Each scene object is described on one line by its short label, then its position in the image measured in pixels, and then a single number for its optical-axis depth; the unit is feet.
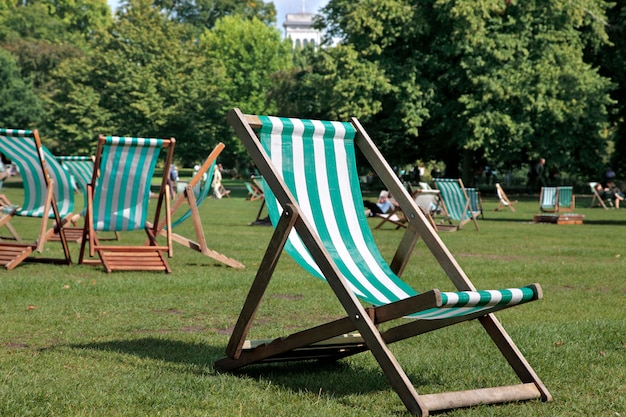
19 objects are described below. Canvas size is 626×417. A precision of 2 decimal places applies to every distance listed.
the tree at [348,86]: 108.58
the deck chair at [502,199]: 82.48
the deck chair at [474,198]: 60.59
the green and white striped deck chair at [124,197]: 28.32
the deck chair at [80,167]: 41.73
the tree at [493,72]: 105.91
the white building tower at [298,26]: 626.23
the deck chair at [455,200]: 56.44
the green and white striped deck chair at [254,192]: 93.34
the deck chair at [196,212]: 31.04
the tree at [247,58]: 210.79
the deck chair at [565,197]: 74.79
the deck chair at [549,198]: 74.43
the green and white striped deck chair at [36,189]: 29.19
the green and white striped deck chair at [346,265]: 12.35
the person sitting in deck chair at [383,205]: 51.90
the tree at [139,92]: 155.53
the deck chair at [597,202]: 92.28
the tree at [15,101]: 170.30
